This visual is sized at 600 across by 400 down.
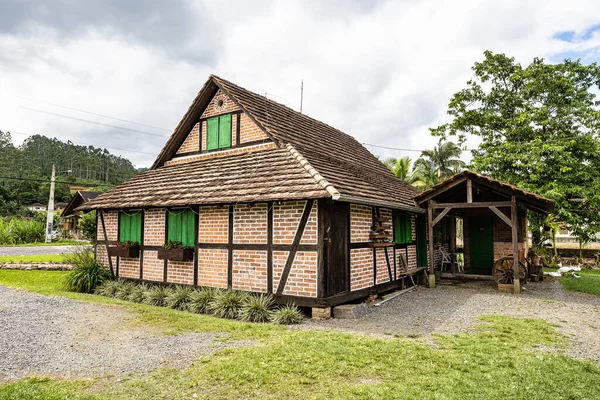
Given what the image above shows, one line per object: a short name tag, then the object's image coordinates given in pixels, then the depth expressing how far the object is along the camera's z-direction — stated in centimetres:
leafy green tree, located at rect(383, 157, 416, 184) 3084
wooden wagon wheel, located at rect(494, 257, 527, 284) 1088
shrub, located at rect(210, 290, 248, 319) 790
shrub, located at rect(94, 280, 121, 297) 1057
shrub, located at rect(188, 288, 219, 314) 843
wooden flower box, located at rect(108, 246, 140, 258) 1066
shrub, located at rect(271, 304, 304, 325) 732
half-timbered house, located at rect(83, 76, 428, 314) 790
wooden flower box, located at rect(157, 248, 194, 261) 941
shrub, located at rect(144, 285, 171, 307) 935
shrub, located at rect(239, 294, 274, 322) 757
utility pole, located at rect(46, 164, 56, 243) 2850
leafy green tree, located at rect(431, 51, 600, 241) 1526
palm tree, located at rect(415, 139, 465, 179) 3525
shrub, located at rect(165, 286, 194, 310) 890
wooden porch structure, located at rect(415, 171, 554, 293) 1005
